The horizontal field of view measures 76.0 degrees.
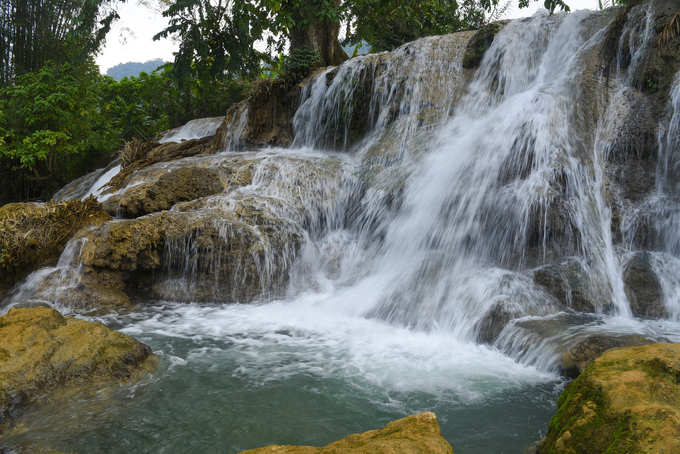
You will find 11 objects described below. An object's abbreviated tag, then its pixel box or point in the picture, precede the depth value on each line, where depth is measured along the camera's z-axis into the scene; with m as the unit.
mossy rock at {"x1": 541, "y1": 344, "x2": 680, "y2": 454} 1.83
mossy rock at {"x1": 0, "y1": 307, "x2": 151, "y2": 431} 3.05
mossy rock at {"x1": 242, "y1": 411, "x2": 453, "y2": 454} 1.76
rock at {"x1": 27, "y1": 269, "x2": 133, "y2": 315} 5.61
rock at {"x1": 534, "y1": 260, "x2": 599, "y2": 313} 4.95
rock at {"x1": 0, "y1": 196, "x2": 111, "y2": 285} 6.17
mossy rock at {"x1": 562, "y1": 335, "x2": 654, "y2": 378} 3.54
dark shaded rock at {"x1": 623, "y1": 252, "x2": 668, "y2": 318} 4.86
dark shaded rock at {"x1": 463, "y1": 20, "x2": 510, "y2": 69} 9.26
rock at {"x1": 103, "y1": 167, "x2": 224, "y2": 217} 7.48
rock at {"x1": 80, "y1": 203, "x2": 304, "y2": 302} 6.11
